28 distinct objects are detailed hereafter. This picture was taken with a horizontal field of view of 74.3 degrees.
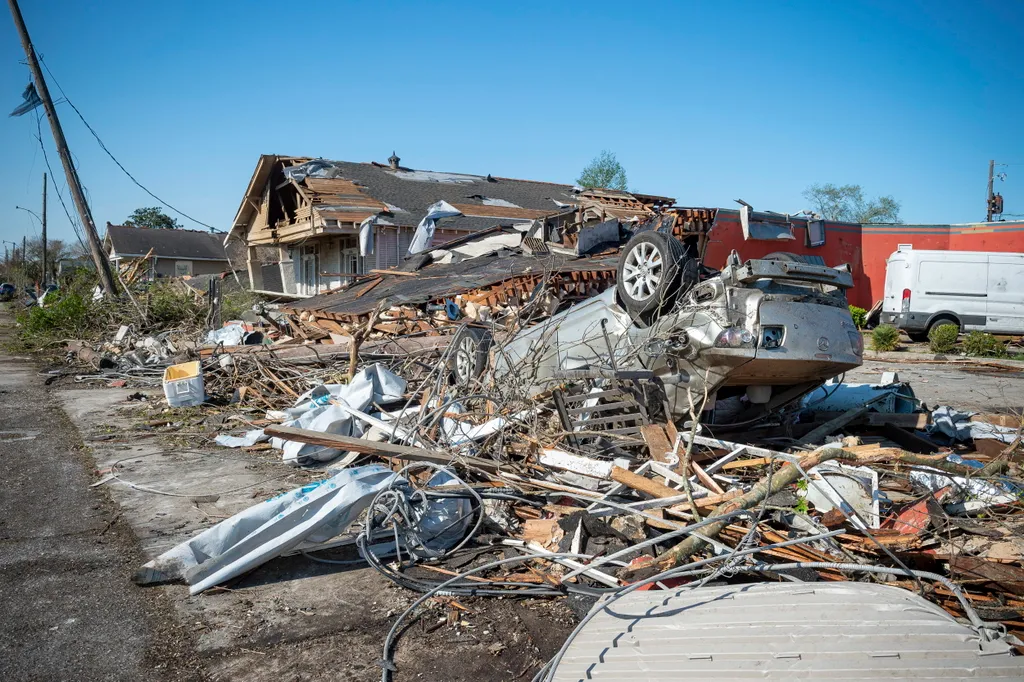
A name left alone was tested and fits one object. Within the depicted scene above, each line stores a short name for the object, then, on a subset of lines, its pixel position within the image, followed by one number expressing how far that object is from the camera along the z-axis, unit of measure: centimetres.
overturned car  518
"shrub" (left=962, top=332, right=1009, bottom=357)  1588
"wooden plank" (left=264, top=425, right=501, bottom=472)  483
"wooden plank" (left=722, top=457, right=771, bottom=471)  491
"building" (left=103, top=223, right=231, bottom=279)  5122
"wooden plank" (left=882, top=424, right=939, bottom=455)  625
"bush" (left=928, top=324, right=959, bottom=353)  1608
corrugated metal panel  216
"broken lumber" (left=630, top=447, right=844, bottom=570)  355
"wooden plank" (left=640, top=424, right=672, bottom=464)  496
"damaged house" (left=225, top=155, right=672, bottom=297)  2234
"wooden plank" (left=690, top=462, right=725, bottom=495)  454
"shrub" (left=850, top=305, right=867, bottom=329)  2075
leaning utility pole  1781
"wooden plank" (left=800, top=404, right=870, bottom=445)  610
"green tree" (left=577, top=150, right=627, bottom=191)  5962
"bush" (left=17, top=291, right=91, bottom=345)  1741
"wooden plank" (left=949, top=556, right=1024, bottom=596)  327
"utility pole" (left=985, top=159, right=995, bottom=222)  3681
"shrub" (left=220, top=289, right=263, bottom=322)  1897
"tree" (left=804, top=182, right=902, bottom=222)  5744
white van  1684
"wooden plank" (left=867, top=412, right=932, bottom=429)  670
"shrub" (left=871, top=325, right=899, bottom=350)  1697
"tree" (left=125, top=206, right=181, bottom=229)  8081
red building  2078
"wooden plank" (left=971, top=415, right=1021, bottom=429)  672
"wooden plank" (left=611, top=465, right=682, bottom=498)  435
